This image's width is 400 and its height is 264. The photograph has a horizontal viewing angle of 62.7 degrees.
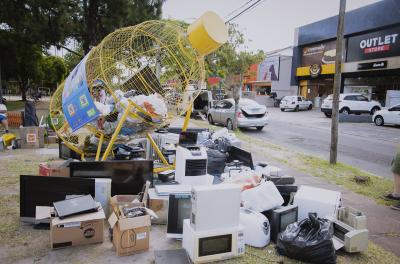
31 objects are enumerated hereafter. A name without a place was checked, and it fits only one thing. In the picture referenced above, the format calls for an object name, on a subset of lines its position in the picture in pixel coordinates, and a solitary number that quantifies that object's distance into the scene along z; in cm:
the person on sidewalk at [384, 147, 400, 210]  535
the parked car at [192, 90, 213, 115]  2000
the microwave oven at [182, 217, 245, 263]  322
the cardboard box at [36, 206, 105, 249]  346
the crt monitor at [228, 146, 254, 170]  618
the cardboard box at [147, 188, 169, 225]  418
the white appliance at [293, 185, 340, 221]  405
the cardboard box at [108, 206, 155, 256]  340
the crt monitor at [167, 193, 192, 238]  380
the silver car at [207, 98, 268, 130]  1448
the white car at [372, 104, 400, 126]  1736
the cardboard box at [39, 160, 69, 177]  483
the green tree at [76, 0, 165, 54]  1488
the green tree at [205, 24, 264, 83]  1370
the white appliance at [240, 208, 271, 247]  369
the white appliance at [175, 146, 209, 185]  489
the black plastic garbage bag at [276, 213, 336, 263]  331
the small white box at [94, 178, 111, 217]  423
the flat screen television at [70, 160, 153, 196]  459
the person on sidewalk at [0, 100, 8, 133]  999
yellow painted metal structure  516
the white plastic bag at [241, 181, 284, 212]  399
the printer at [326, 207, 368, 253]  357
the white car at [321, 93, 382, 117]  2191
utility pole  762
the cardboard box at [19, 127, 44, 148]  880
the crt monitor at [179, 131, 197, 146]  588
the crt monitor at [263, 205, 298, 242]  381
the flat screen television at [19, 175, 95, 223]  406
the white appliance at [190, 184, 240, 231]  322
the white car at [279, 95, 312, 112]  2900
